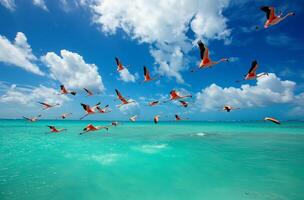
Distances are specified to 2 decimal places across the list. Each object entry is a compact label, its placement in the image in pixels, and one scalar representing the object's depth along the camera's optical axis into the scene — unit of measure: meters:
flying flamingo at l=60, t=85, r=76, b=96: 14.64
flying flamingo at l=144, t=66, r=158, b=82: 13.24
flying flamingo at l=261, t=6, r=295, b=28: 8.09
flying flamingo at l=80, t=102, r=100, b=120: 12.52
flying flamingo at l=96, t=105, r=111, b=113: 13.44
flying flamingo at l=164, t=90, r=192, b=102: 12.62
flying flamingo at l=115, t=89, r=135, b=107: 13.83
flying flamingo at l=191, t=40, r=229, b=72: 9.07
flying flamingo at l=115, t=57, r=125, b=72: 14.03
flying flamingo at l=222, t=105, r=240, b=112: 11.98
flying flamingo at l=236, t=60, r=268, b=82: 10.15
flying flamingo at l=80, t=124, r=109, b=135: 11.36
